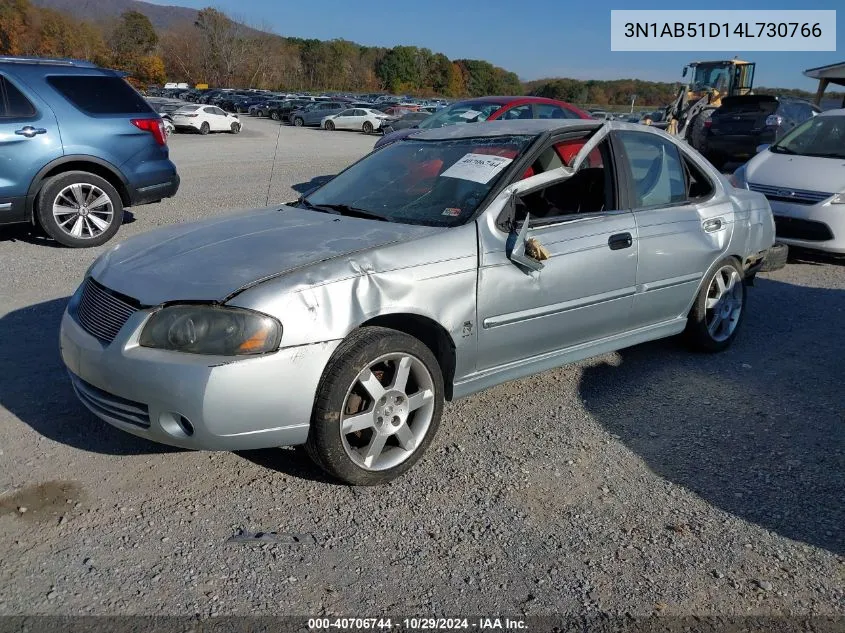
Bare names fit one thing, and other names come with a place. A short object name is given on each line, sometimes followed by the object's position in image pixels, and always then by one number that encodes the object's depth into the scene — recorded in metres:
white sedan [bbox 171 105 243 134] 29.83
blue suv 7.14
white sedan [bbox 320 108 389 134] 34.34
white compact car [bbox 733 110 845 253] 7.21
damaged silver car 2.88
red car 10.76
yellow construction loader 24.17
